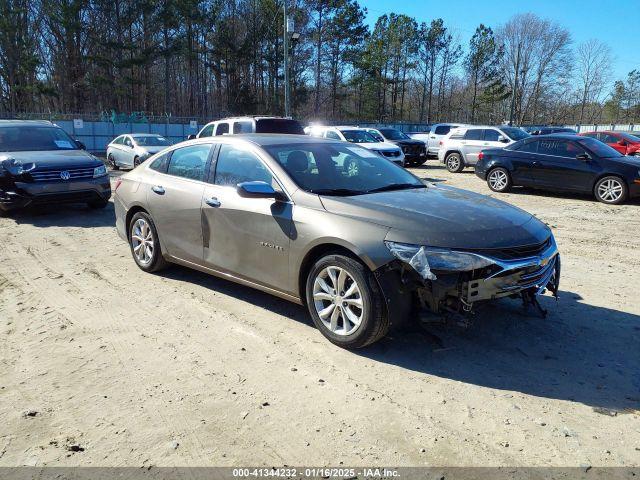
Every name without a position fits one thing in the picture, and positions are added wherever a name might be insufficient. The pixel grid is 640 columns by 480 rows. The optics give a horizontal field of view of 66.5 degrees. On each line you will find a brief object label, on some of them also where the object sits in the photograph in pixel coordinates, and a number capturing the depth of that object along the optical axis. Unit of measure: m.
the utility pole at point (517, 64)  56.16
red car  19.92
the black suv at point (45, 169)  8.51
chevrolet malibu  3.43
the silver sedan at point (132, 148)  17.88
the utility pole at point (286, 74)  21.68
